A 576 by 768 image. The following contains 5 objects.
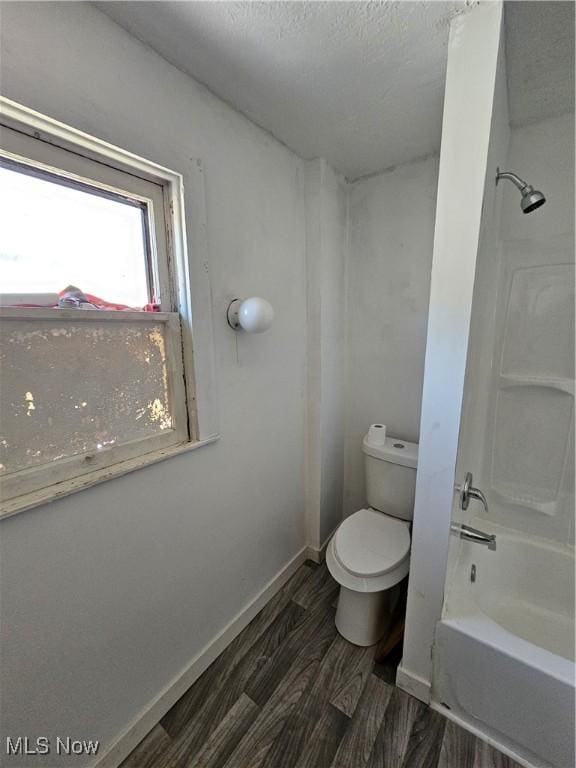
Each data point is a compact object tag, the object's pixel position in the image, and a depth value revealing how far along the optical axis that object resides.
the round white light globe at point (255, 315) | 1.15
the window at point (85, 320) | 0.75
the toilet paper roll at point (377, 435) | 1.63
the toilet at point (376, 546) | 1.27
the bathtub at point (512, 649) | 0.91
